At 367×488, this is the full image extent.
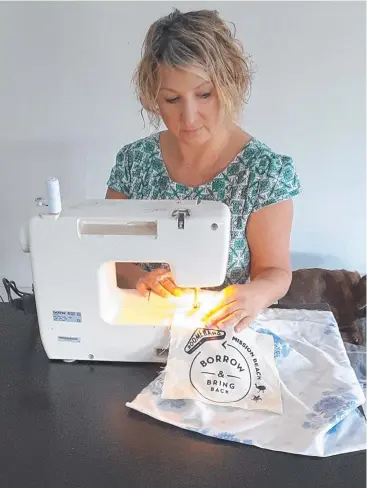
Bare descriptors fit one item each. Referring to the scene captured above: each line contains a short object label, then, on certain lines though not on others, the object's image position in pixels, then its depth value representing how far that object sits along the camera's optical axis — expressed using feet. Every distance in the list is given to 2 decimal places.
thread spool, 3.22
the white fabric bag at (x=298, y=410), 2.77
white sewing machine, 3.23
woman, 3.95
